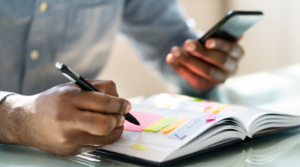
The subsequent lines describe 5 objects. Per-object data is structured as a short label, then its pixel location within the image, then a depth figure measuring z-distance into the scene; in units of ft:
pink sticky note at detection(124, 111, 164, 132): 2.63
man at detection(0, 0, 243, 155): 2.14
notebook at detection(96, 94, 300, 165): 2.25
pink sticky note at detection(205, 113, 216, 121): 2.59
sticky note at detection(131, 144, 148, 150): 2.31
